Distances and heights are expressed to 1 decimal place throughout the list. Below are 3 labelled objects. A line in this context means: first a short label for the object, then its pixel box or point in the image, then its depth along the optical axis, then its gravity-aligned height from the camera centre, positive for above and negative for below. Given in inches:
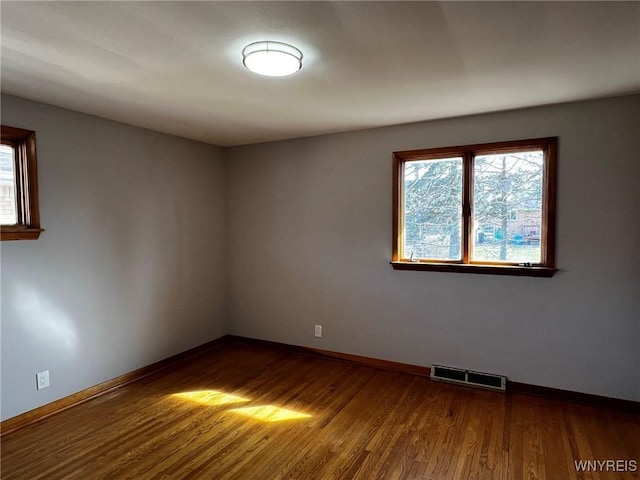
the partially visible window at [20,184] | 102.7 +10.9
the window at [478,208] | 119.4 +4.5
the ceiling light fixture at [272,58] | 74.6 +33.8
